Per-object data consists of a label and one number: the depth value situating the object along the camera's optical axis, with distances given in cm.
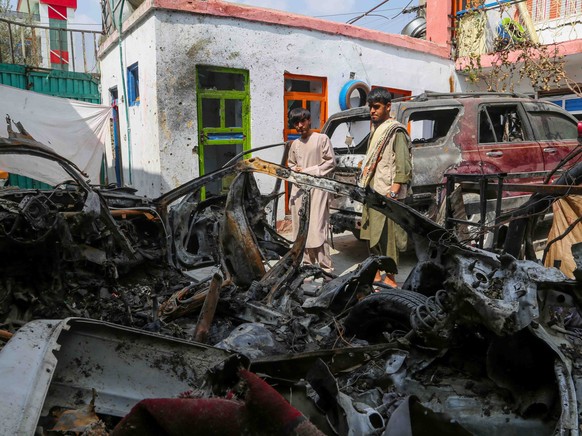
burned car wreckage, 168
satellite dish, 1336
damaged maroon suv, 588
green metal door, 831
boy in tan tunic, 542
